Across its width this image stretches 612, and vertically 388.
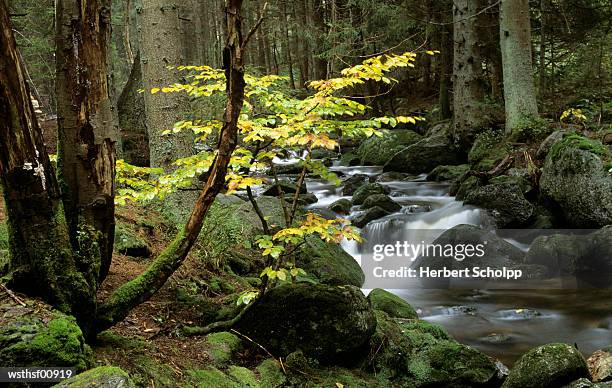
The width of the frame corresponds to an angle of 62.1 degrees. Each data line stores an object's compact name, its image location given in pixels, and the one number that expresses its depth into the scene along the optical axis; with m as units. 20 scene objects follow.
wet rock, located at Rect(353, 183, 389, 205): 12.22
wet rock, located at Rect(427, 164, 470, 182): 13.42
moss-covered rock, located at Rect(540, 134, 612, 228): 8.34
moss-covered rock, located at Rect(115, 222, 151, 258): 5.10
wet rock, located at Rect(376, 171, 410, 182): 14.58
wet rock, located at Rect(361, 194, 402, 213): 11.46
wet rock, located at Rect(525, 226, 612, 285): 7.81
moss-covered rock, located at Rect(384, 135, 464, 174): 14.70
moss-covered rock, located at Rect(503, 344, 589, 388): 4.50
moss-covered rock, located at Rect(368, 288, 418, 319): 6.07
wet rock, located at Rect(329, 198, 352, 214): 11.65
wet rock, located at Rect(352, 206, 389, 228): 10.82
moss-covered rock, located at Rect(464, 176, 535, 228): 9.52
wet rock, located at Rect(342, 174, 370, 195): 13.61
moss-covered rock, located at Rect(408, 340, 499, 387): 4.55
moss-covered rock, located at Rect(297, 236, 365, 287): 6.50
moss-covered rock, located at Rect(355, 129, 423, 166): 17.20
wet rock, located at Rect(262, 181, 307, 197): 11.89
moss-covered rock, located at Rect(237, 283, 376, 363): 4.23
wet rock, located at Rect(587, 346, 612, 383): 4.77
